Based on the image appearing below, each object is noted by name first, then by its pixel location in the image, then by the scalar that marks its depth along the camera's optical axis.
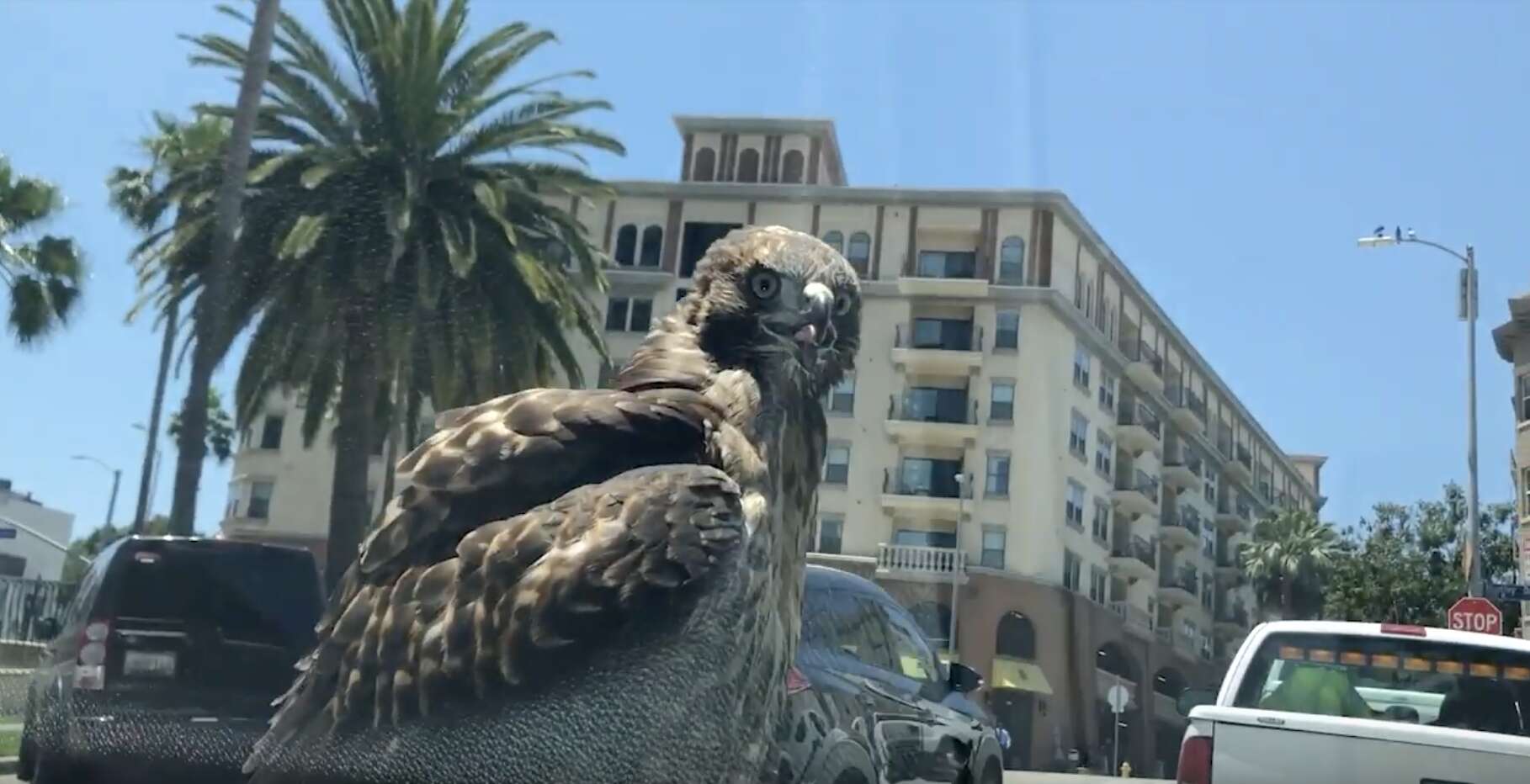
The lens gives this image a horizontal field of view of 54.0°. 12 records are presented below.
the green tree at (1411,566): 34.09
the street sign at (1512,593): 18.03
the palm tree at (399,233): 17.08
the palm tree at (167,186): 17.27
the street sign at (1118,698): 29.40
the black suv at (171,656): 7.20
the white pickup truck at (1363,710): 6.30
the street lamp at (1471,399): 22.52
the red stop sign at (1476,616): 18.52
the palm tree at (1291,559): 56.78
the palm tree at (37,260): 21.12
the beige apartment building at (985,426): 34.94
